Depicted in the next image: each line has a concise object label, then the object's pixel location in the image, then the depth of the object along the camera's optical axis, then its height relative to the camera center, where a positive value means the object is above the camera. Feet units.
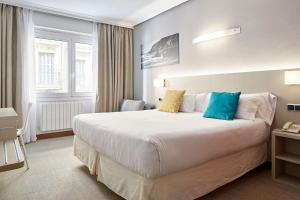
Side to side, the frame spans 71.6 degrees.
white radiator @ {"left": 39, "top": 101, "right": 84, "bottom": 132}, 13.88 -1.35
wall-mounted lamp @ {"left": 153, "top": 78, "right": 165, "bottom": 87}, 13.92 +0.83
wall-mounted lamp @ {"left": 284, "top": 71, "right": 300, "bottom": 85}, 7.54 +0.63
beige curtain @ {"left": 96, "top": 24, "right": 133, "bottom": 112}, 15.79 +2.22
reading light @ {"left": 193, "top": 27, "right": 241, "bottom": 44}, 10.01 +3.10
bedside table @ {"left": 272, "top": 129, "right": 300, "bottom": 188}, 7.49 -2.28
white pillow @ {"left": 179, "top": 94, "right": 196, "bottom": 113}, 10.93 -0.47
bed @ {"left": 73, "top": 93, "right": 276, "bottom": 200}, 5.14 -1.68
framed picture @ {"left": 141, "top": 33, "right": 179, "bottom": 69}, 13.46 +2.93
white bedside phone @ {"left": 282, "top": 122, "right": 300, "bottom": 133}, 7.38 -1.20
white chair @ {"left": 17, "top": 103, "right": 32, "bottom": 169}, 8.94 -1.75
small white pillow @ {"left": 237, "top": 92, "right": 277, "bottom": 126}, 8.48 -0.48
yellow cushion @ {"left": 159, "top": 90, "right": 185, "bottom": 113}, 11.06 -0.36
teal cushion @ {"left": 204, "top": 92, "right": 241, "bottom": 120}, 8.38 -0.49
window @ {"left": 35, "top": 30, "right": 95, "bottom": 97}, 14.14 +2.19
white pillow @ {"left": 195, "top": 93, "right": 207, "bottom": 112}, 10.67 -0.37
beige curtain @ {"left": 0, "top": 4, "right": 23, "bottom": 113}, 12.17 +2.25
